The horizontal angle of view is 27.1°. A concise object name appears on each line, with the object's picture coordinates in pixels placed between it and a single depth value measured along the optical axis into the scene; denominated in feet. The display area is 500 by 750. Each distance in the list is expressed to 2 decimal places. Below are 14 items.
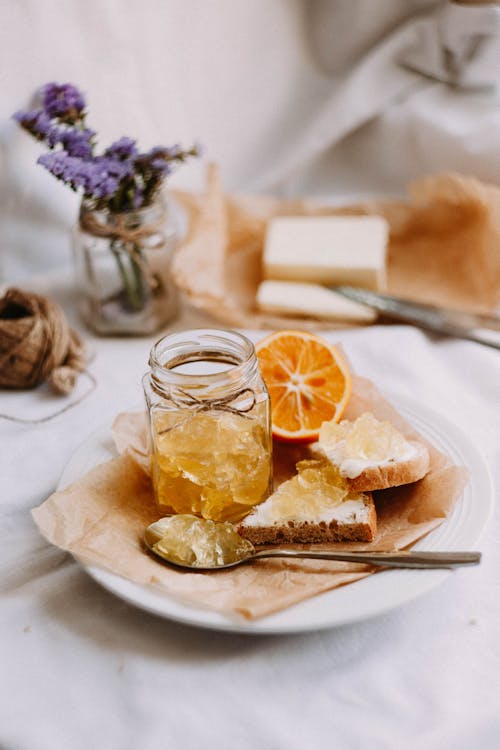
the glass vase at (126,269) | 2.20
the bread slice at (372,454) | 1.55
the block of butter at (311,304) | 2.28
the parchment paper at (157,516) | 1.40
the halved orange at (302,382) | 1.74
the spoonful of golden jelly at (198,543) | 1.47
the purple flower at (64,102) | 2.11
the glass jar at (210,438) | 1.56
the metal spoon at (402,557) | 1.40
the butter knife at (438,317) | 2.22
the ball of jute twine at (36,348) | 2.04
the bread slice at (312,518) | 1.52
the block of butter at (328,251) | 2.37
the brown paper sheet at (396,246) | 2.29
